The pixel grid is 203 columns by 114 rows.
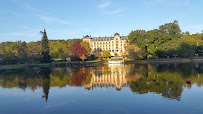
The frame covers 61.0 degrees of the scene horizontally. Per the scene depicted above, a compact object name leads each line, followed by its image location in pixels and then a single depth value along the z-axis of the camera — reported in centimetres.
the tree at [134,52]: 8710
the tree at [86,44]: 12517
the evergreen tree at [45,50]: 8561
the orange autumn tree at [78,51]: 9438
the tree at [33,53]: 7780
